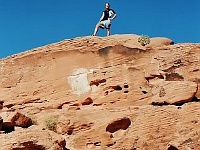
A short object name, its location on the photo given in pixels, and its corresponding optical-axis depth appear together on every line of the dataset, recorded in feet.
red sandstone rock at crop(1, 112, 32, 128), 64.69
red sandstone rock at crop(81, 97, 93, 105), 73.15
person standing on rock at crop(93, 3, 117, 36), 75.97
